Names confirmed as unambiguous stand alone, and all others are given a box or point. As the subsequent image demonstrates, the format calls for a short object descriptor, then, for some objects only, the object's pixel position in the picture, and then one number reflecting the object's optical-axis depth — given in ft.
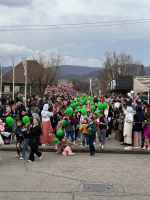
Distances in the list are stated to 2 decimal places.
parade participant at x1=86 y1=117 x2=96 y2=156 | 33.88
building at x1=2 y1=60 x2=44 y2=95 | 210.90
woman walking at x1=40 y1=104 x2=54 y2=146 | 38.55
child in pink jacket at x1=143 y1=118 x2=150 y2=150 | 35.21
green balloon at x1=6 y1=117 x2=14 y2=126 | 34.79
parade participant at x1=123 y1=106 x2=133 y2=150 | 36.47
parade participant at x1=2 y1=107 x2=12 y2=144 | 42.32
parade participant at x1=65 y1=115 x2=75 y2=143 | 38.88
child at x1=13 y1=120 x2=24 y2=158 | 32.40
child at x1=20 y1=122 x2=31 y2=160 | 31.63
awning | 64.44
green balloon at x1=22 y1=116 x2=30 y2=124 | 32.61
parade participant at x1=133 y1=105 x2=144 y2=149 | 36.81
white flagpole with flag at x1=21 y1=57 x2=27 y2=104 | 88.62
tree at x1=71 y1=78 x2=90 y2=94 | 318.55
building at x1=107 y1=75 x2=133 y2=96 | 115.26
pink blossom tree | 137.69
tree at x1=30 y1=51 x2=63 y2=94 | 151.43
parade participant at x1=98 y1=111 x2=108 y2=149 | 36.45
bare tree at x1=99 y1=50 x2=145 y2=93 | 179.11
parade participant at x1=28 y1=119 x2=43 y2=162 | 30.58
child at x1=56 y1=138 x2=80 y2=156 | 34.65
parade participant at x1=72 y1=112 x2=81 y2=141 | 41.24
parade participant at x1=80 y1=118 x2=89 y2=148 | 36.47
